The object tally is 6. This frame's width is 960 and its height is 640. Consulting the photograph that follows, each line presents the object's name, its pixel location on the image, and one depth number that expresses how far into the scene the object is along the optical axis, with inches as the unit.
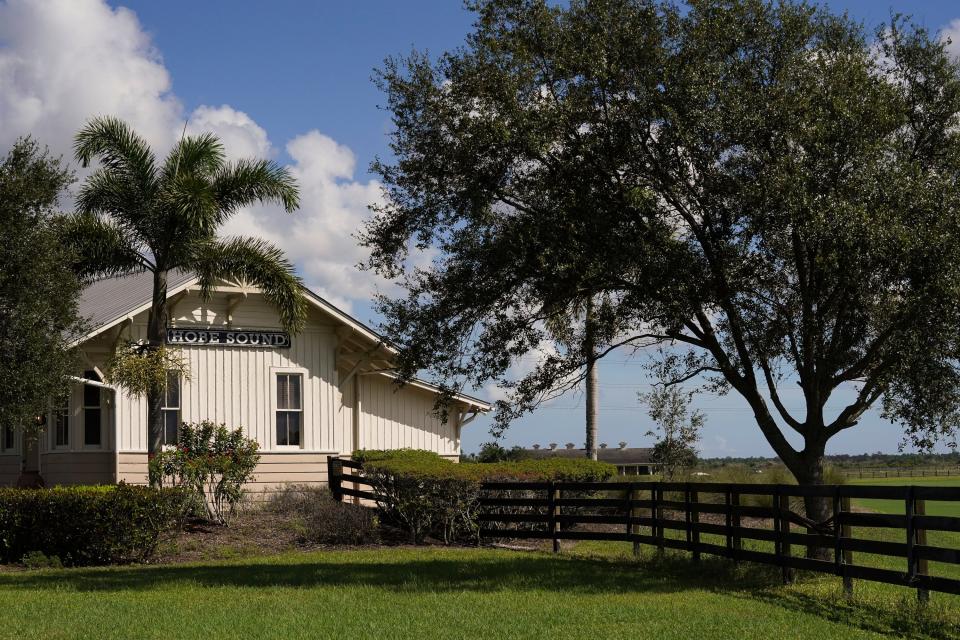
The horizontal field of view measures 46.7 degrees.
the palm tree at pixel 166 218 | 877.8
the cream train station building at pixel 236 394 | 984.9
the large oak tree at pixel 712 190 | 550.3
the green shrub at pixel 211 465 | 895.7
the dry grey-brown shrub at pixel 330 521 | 875.4
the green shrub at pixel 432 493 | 884.6
